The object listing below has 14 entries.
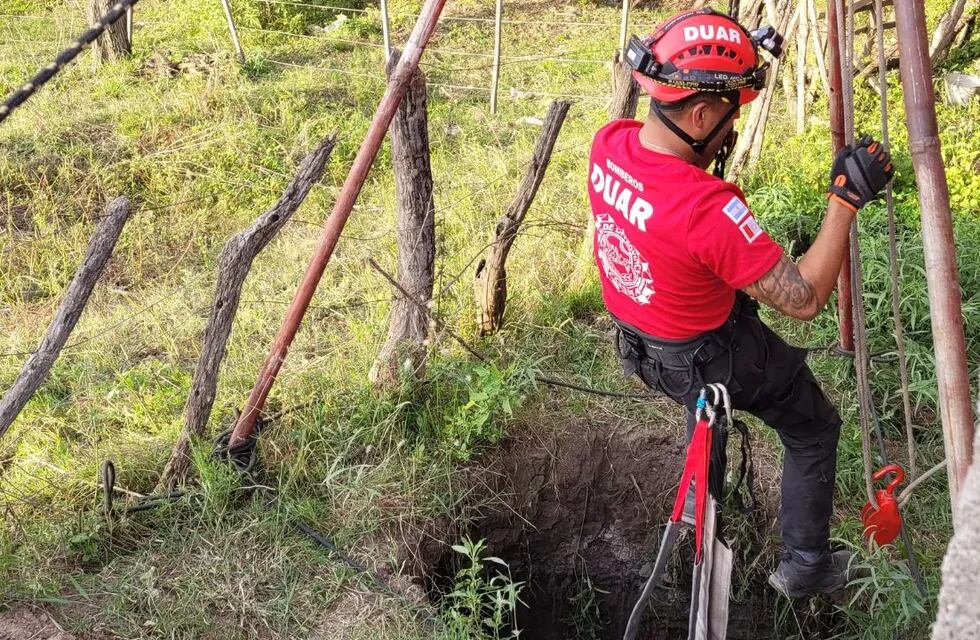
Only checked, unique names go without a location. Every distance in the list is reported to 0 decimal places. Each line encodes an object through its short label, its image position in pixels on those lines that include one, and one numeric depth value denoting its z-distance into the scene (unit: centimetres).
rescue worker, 205
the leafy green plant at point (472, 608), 264
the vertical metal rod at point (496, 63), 675
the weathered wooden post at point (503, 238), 355
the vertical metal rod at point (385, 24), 695
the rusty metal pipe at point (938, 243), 128
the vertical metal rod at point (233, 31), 759
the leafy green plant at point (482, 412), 327
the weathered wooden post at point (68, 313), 274
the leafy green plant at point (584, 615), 363
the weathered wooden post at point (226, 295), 294
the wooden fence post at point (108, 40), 723
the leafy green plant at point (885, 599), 262
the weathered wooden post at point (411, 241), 320
